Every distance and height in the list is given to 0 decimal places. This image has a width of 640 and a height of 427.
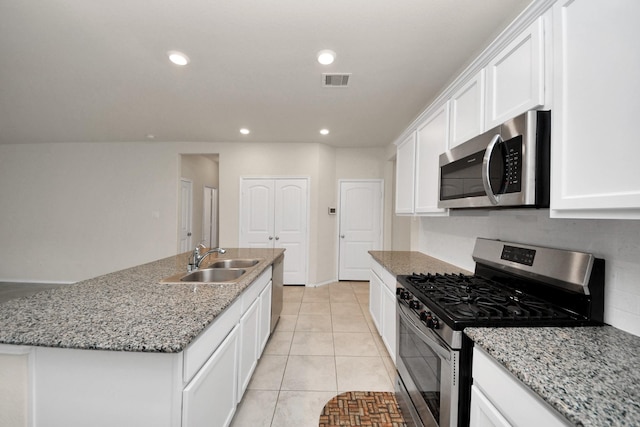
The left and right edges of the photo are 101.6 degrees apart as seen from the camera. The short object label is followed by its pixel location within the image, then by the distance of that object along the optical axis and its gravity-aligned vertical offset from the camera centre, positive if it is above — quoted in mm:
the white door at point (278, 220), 4809 -154
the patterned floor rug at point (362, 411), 1646 -1317
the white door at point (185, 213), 5051 -65
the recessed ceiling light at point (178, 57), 2125 +1275
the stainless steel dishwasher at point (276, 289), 2655 -848
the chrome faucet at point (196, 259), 2000 -383
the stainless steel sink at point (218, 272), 1843 -504
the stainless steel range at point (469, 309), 1089 -433
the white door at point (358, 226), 5066 -249
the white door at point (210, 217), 6137 -170
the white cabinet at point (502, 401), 720 -582
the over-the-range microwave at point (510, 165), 1042 +235
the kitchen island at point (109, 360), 916 -558
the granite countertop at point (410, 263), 2169 -459
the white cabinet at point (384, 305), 2143 -859
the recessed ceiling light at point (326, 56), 2072 +1272
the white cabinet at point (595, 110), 730 +339
